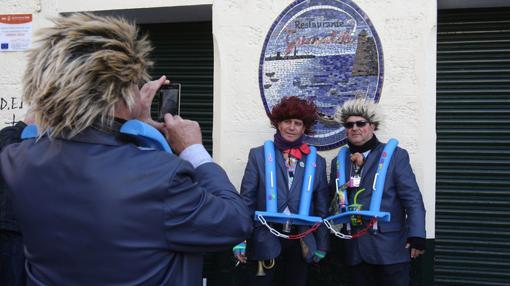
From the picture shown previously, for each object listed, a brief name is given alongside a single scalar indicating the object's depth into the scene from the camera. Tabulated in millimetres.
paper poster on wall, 4914
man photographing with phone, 1413
